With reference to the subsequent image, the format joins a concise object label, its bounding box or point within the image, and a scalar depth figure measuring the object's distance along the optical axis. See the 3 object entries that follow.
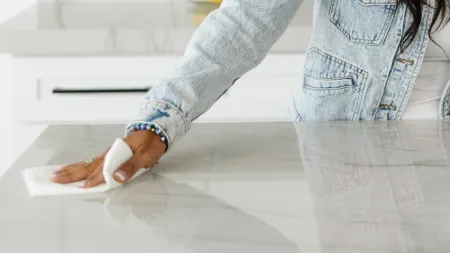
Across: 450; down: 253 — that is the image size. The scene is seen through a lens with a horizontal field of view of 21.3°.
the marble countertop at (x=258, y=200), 1.40
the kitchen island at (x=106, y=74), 2.78
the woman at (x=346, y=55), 1.93
